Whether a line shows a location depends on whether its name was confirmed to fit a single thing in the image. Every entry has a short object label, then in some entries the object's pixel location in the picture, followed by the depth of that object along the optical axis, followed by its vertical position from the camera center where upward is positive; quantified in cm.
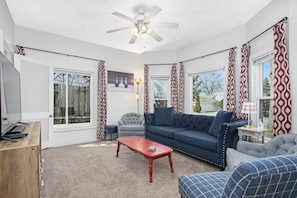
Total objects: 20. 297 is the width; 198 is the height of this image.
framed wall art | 518 +60
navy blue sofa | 280 -77
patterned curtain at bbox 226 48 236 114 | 370 +35
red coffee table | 251 -87
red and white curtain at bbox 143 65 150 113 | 547 +20
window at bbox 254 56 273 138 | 300 +8
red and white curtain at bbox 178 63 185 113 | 508 +28
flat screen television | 135 +3
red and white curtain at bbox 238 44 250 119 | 337 +50
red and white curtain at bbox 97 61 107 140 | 483 -21
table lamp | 287 -18
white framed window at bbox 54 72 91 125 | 445 +4
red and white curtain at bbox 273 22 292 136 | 231 +16
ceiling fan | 275 +136
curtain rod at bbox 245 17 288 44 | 235 +119
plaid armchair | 83 -42
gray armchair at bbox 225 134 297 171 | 184 -67
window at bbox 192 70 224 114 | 436 +19
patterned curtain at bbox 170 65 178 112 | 521 +28
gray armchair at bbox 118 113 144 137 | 467 -80
